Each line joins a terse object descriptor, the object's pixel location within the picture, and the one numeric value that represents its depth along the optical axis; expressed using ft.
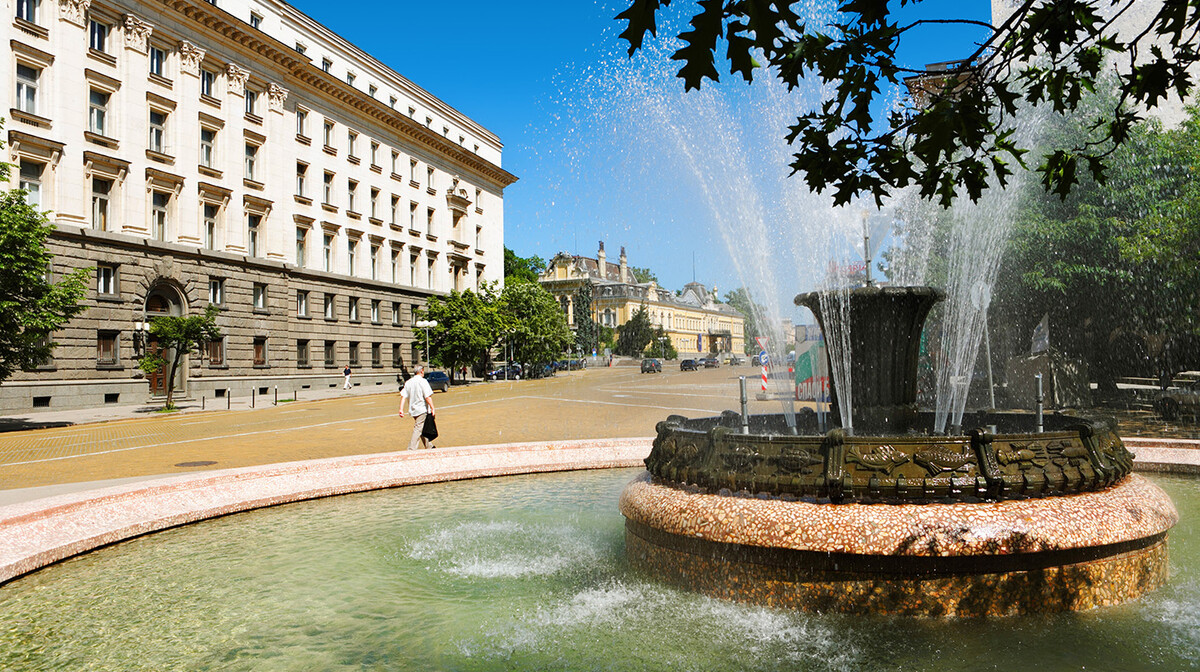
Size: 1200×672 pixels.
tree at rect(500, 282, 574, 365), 174.19
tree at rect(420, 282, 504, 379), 152.97
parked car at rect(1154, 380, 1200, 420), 53.88
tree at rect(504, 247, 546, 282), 287.48
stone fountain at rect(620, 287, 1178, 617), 15.02
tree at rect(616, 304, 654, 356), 348.18
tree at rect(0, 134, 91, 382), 57.93
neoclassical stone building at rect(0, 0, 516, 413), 88.12
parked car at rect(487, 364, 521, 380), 177.58
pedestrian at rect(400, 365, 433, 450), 40.93
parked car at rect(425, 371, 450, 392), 132.36
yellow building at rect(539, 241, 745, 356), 375.45
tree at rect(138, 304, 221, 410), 85.92
